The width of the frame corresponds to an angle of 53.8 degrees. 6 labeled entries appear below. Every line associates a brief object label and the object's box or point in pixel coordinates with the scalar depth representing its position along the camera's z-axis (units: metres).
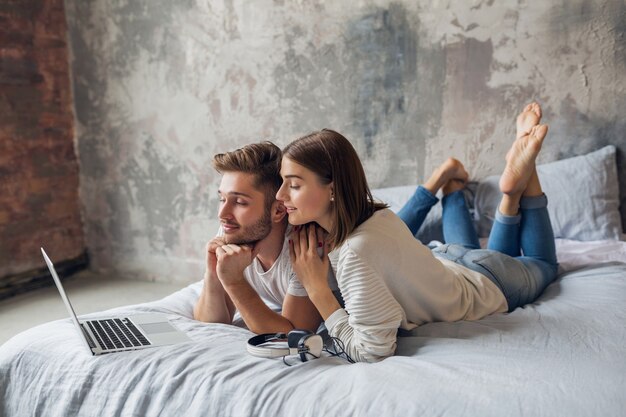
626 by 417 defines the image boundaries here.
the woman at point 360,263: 1.51
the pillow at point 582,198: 2.52
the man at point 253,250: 1.75
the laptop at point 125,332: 1.62
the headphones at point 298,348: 1.53
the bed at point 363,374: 1.28
